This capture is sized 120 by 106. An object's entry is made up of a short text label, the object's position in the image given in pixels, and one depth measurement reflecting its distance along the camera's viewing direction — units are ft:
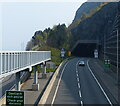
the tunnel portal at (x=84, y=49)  392.35
